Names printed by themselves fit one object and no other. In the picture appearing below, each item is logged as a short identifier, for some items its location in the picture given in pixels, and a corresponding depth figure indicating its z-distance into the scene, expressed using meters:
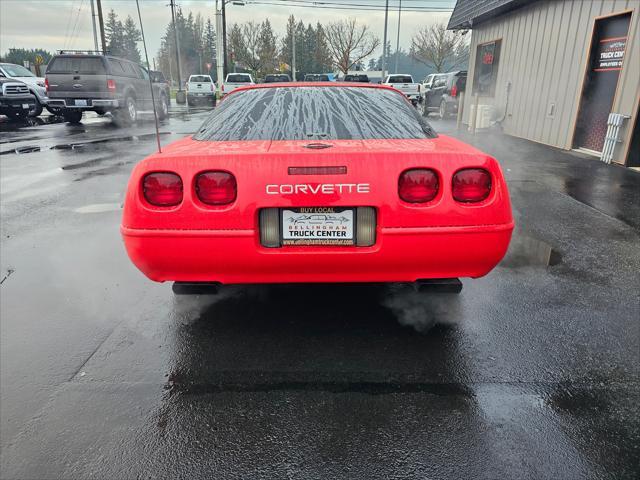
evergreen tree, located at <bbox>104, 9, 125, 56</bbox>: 88.42
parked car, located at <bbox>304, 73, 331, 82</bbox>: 40.66
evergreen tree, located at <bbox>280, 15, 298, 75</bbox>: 70.50
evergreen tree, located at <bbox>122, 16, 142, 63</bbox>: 83.19
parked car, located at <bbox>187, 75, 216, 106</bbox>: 31.17
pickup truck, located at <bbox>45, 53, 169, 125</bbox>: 15.51
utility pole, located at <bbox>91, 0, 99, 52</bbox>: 36.00
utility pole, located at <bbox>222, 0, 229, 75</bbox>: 34.27
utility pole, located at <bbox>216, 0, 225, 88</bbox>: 30.88
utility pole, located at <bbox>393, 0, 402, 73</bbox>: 52.44
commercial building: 8.77
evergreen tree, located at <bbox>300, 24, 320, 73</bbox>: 84.12
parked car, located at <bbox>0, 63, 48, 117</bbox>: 18.19
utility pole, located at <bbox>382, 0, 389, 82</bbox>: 44.11
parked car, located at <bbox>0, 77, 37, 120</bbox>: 16.77
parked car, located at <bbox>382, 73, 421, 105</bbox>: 28.27
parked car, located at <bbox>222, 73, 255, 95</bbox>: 29.50
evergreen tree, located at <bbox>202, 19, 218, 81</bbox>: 96.11
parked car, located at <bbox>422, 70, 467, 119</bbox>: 20.21
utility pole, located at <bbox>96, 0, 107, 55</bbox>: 34.85
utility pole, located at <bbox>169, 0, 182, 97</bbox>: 41.99
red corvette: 2.40
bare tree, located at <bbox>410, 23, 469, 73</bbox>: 54.69
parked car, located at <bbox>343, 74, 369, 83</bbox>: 31.11
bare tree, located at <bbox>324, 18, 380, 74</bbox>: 64.69
